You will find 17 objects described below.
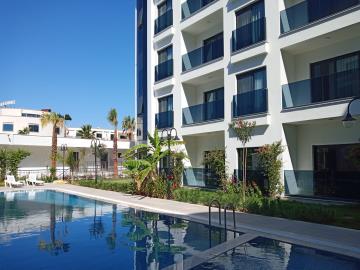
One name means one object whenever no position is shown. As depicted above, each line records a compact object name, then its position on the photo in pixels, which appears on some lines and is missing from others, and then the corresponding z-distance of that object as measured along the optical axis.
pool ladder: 12.60
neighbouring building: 41.41
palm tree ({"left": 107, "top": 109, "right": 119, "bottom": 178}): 47.78
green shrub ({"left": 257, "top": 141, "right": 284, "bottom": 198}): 18.59
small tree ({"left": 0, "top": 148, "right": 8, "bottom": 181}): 35.22
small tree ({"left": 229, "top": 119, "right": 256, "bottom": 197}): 18.22
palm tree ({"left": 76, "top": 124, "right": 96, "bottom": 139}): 57.59
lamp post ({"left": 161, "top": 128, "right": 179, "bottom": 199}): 21.45
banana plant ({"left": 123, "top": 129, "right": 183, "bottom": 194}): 22.41
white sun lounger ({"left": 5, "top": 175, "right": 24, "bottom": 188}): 32.69
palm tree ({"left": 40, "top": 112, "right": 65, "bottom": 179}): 39.25
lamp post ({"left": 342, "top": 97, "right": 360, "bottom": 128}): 12.04
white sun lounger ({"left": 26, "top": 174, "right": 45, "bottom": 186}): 34.59
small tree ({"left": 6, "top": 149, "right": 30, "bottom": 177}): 35.56
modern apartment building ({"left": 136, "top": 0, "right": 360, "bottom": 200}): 17.38
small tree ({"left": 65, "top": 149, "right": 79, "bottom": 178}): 39.81
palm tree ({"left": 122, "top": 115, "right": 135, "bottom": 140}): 54.69
